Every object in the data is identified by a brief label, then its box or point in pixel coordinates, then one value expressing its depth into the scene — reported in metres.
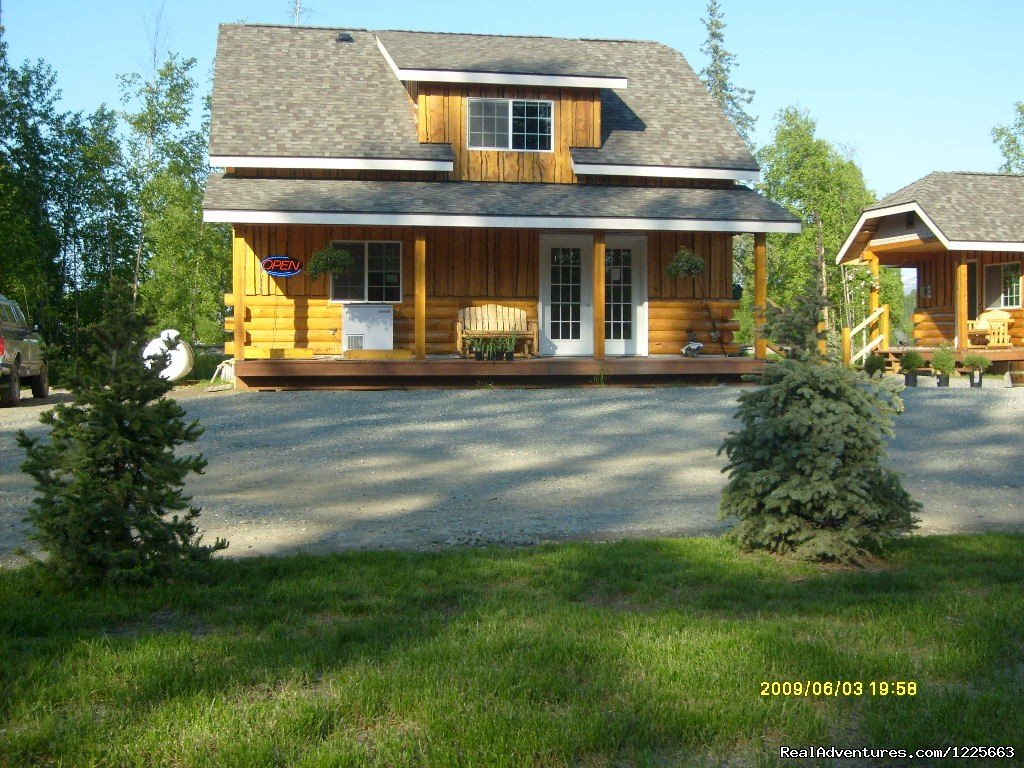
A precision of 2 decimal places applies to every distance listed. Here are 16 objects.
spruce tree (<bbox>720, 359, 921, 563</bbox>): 6.34
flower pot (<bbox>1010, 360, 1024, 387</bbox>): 23.57
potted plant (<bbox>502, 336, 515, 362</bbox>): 18.50
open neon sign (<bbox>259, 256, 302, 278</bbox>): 18.84
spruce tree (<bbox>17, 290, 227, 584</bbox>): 5.53
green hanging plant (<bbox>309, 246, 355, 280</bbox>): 18.33
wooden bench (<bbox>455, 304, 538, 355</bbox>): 18.91
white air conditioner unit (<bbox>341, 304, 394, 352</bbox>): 19.28
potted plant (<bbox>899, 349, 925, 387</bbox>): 22.28
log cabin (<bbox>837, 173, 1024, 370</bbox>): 23.77
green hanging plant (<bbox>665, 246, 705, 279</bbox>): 19.62
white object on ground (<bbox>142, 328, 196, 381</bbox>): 19.89
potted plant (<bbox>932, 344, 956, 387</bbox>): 21.61
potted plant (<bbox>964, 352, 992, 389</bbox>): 21.05
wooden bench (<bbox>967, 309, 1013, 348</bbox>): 24.05
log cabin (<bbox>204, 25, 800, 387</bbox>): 18.23
